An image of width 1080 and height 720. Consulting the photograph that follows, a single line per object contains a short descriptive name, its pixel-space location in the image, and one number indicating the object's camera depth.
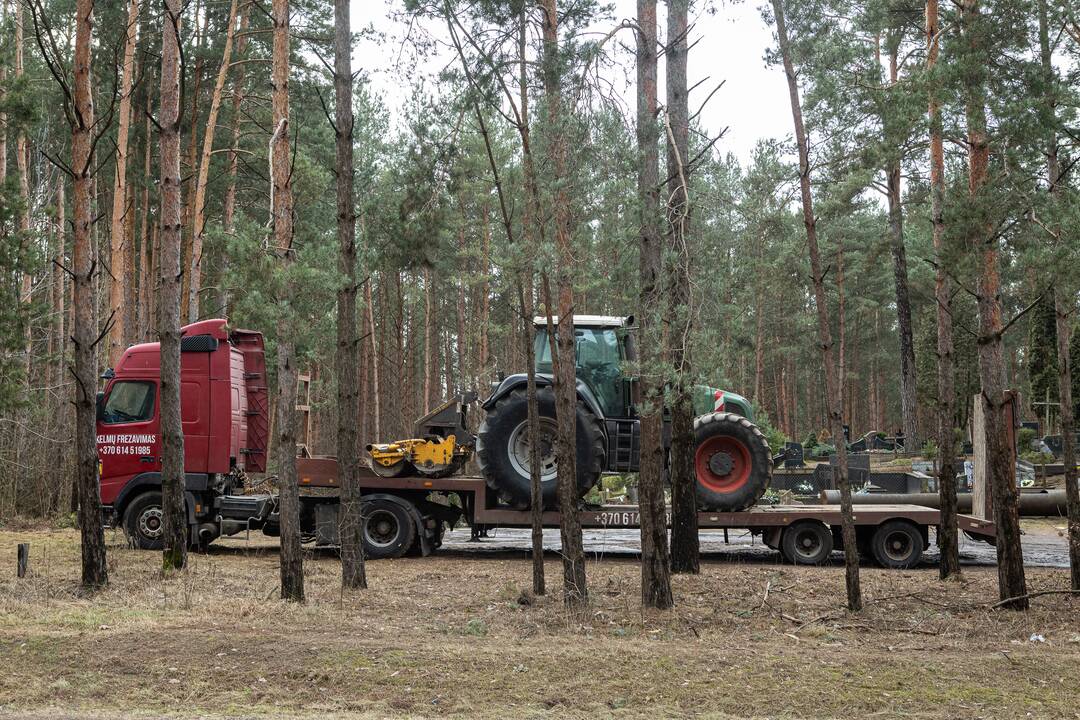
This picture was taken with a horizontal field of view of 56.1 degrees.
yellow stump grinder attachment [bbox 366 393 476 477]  15.20
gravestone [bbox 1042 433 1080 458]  33.01
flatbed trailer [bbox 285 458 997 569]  14.38
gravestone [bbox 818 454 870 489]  23.34
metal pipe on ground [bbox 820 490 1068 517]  17.34
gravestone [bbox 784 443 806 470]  31.92
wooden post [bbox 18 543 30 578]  11.88
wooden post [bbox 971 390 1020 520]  13.70
